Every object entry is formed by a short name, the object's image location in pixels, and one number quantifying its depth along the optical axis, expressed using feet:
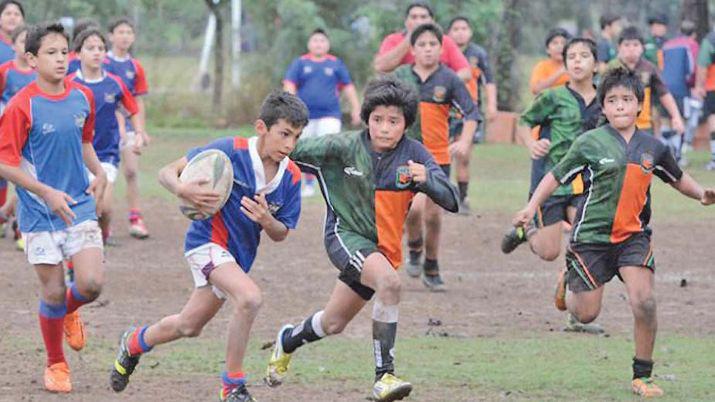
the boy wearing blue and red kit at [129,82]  91.30
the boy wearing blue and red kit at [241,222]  46.57
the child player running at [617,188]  51.96
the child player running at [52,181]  51.19
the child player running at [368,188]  48.75
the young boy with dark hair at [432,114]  74.28
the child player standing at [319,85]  115.44
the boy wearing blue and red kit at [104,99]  79.61
